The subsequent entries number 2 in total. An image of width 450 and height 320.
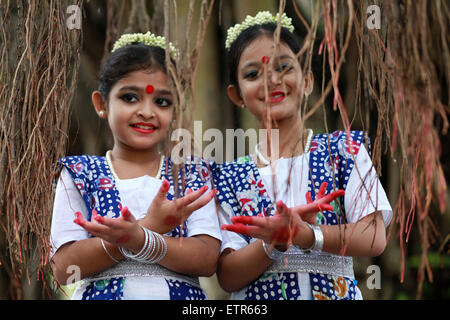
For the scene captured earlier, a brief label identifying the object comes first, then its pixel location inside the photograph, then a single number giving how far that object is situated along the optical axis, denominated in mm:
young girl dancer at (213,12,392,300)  1816
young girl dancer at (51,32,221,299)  1813
